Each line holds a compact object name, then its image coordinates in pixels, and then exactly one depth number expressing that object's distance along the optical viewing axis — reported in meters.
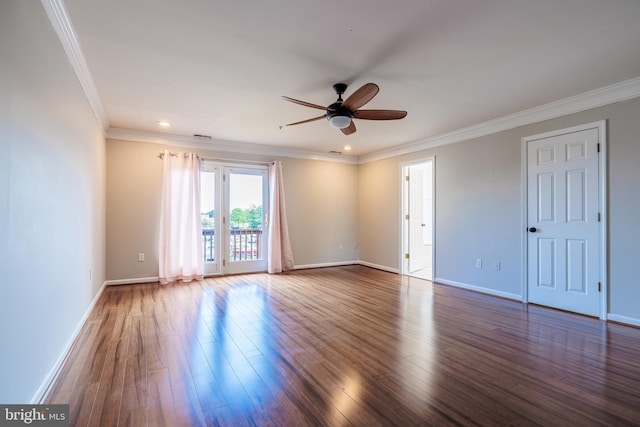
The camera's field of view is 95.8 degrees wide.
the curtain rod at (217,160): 4.93
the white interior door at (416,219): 5.83
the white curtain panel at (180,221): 4.88
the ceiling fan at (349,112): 2.78
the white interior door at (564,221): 3.32
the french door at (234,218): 5.38
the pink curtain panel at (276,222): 5.73
